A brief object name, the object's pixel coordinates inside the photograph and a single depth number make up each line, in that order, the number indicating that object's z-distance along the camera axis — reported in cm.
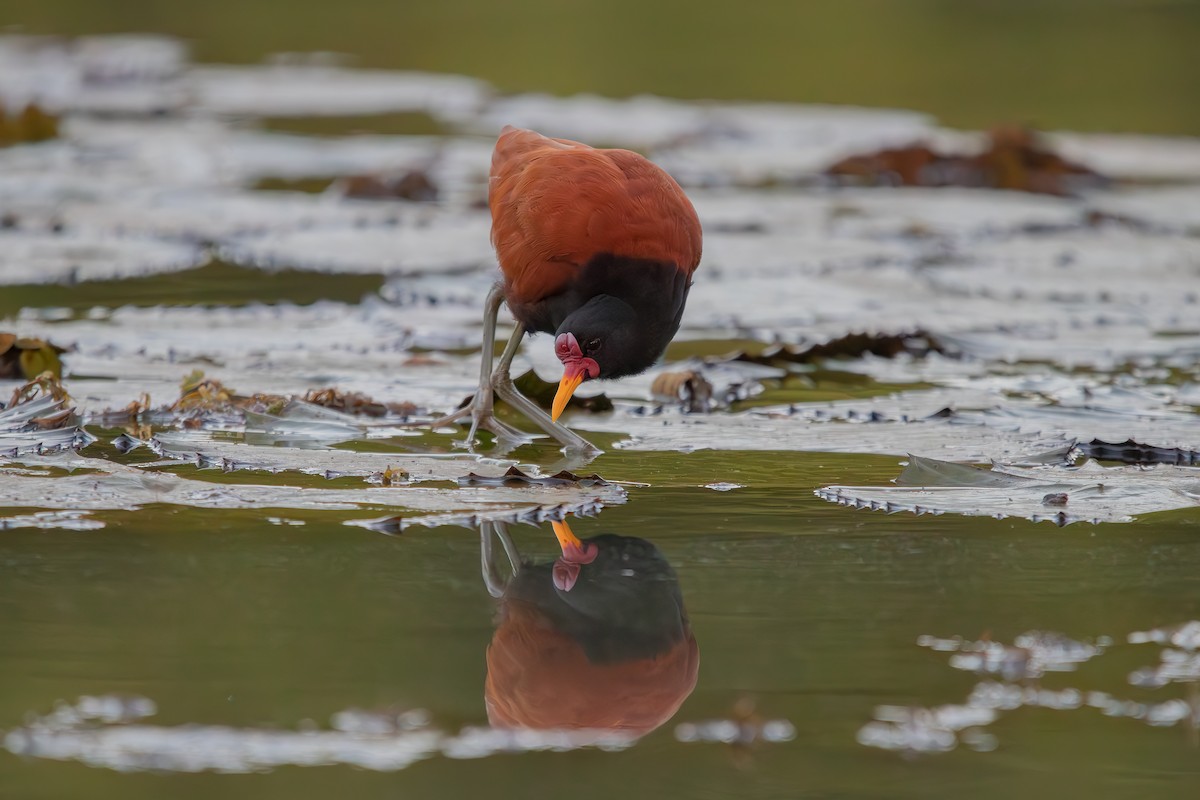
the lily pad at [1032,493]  666
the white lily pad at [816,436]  791
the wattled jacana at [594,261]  771
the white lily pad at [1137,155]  2142
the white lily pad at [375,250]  1380
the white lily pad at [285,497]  635
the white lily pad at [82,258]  1289
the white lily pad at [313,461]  707
